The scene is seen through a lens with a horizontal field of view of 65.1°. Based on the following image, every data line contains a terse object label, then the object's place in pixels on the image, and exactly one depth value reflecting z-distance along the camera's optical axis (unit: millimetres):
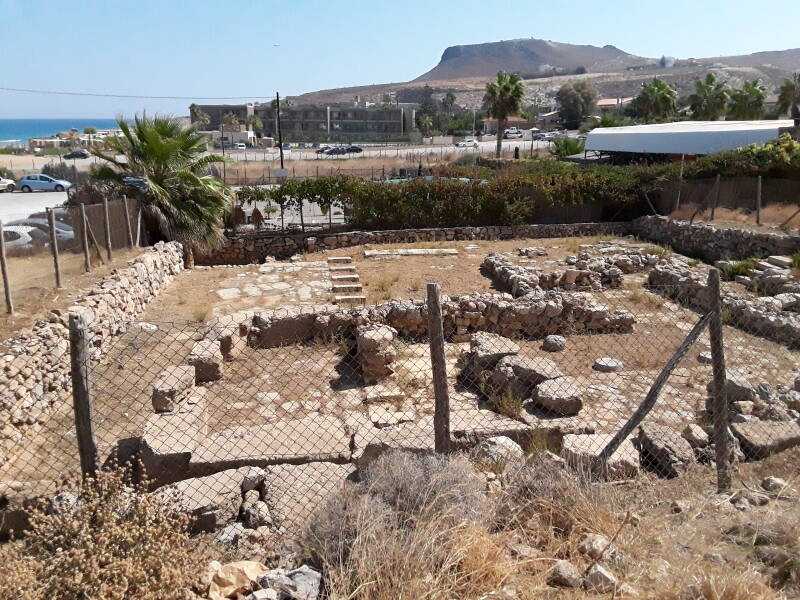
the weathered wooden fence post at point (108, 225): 13969
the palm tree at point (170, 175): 16859
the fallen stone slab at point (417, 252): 20234
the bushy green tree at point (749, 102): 52750
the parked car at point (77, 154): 60697
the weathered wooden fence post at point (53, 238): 11055
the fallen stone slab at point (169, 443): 5938
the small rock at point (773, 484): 5262
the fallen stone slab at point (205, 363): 9133
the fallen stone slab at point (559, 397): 7684
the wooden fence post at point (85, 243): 12865
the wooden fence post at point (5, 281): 9359
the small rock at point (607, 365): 9789
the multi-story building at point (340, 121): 123562
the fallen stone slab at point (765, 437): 6207
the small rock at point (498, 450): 5664
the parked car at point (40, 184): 37094
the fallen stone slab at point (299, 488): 4969
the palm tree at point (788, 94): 54750
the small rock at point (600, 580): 3697
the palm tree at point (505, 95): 51281
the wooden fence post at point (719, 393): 5141
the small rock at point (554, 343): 10797
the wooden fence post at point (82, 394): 4410
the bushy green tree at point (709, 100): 55250
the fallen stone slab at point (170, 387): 7477
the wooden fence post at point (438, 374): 4891
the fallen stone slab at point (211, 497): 5031
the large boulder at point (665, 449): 5973
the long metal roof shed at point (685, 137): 31547
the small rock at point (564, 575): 3773
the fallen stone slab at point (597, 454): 5625
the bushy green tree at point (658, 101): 57625
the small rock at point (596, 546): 4020
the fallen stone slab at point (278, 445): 5988
